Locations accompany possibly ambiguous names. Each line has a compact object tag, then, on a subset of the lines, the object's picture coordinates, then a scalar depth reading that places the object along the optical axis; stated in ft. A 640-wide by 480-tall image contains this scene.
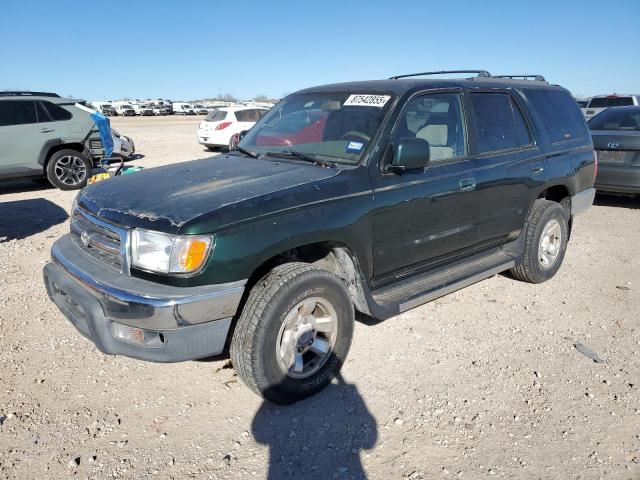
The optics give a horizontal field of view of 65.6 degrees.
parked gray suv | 30.30
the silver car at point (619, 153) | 24.73
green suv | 8.82
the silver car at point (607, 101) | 53.94
